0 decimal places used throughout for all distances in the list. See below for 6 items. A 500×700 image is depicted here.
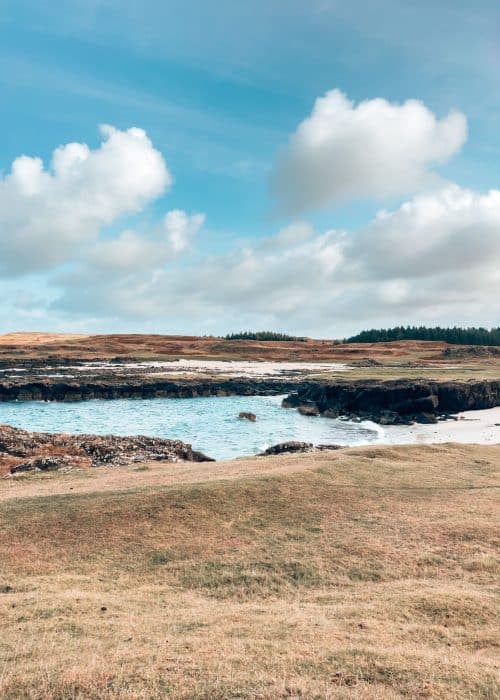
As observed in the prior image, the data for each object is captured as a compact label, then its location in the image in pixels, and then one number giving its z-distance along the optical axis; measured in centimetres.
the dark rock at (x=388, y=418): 5766
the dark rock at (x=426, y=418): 5647
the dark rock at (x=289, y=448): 3697
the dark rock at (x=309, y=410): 6706
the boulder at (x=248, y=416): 6143
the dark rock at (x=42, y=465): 3039
